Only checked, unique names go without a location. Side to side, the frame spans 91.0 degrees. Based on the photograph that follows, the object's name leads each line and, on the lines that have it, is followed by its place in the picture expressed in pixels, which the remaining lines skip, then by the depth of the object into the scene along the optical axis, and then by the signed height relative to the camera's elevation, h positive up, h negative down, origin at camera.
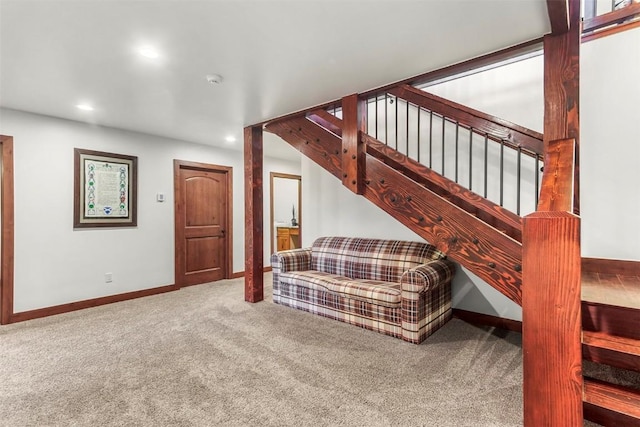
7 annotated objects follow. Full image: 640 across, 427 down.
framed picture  3.72 +0.33
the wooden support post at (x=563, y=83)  1.84 +0.77
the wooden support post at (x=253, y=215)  3.92 -0.01
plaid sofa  2.71 -0.71
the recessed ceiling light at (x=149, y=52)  2.09 +1.12
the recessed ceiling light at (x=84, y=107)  3.19 +1.13
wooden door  4.70 -0.12
